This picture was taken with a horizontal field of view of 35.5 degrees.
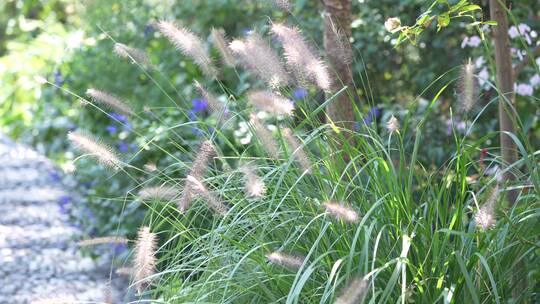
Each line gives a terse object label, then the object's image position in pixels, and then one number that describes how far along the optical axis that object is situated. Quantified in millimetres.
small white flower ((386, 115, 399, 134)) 2396
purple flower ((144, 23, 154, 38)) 6027
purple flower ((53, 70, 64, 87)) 6660
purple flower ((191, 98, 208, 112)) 4731
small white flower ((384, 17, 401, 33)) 2541
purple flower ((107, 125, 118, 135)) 5117
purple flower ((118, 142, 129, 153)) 4840
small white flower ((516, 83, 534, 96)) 4148
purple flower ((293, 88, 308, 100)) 4695
